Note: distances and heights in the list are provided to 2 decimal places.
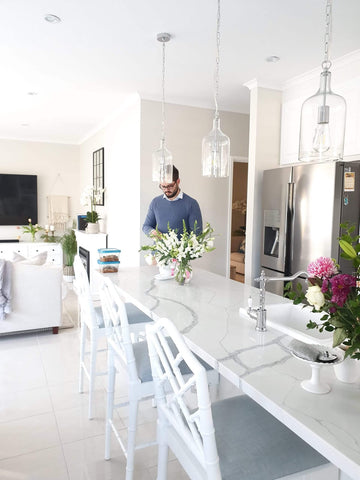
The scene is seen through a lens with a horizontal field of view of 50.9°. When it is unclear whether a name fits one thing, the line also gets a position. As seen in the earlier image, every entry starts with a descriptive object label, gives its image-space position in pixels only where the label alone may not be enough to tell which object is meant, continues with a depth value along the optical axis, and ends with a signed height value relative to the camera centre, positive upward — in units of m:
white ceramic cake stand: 1.13 -0.53
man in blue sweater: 3.58 -0.06
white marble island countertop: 0.95 -0.55
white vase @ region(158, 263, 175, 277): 2.66 -0.46
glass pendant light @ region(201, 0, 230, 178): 2.36 +0.34
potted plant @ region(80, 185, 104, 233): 6.00 -0.12
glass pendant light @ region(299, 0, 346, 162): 1.62 +0.36
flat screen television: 7.34 +0.07
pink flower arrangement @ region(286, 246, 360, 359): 1.06 -0.27
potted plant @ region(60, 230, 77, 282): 7.05 -0.93
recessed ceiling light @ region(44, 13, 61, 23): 2.63 +1.29
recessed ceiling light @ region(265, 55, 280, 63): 3.33 +1.31
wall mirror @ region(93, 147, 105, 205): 6.09 +0.54
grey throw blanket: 3.58 -0.80
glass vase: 2.51 -0.46
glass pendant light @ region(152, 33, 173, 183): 2.98 +0.33
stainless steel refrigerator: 3.15 -0.04
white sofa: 3.79 -0.98
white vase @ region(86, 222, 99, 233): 5.99 -0.37
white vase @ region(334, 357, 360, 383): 1.19 -0.51
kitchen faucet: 1.67 -0.48
